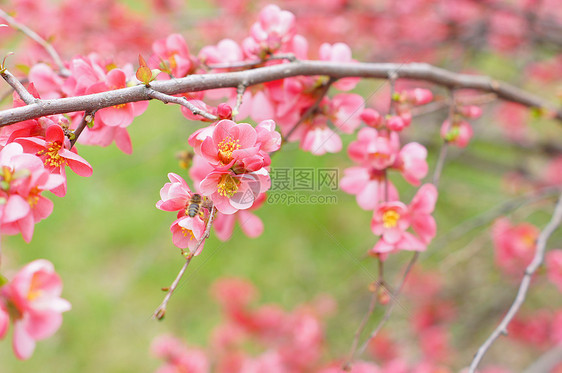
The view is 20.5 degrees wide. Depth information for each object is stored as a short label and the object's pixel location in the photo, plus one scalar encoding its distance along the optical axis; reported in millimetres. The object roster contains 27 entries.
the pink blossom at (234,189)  825
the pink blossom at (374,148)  905
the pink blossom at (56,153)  829
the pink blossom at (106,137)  886
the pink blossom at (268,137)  828
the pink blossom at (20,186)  805
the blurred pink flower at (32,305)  802
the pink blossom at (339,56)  932
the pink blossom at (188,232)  815
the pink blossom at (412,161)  919
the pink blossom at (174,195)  823
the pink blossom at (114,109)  863
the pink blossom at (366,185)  933
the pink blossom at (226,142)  821
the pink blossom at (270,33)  907
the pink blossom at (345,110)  932
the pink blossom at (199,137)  834
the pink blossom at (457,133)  941
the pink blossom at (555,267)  1246
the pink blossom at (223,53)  929
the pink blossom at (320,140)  917
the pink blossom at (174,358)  1357
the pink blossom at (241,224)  935
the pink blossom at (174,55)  905
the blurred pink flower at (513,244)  1392
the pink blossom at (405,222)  898
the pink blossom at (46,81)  905
